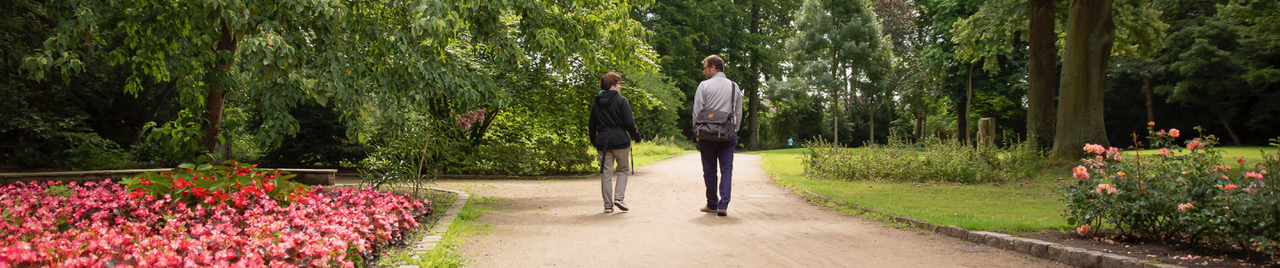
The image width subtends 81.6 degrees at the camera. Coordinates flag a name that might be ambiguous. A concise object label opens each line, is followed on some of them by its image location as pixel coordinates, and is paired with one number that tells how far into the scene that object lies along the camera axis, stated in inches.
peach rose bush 169.2
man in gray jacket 284.0
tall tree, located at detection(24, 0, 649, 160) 244.7
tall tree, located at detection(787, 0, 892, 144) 1523.1
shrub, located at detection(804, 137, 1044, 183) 502.3
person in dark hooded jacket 300.8
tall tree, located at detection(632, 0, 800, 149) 1389.0
